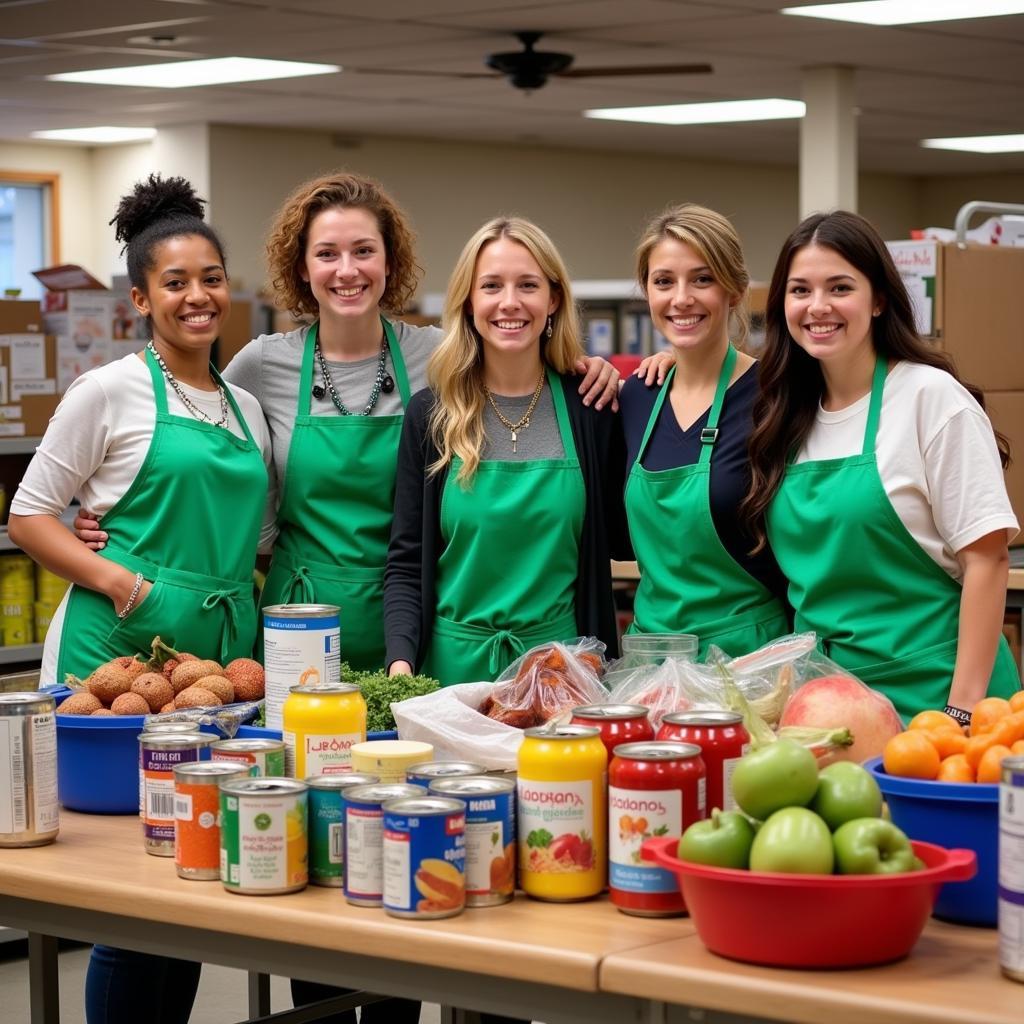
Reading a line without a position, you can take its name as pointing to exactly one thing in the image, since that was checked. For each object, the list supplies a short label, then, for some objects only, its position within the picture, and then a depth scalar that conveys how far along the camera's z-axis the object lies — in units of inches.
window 491.8
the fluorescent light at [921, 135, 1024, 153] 492.1
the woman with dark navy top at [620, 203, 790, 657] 114.0
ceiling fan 315.6
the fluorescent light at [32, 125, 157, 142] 458.0
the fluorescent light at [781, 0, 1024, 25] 291.0
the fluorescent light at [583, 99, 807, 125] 419.2
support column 361.1
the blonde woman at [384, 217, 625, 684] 116.6
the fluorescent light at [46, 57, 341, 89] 346.3
